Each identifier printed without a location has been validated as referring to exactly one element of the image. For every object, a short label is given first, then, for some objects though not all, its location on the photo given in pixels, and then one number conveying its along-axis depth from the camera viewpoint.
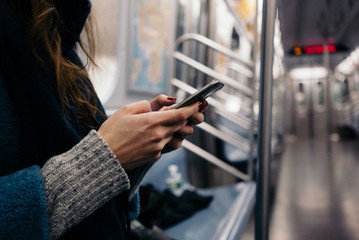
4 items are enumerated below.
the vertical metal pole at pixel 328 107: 8.54
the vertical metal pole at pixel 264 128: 0.71
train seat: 1.19
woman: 0.44
